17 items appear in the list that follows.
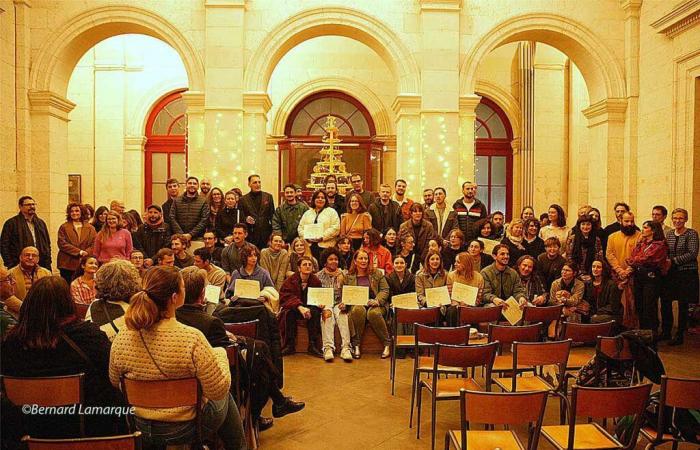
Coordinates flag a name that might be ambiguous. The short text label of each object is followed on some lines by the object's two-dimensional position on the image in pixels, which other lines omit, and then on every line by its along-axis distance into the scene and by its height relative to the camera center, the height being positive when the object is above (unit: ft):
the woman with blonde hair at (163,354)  9.64 -2.16
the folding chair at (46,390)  9.50 -2.70
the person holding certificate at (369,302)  22.76 -3.12
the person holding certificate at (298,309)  22.72 -3.36
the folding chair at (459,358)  13.34 -3.06
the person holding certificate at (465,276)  22.93 -2.13
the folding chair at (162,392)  9.62 -2.76
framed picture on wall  46.73 +2.55
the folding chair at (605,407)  10.21 -3.17
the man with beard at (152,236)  25.54 -0.71
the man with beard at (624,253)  24.37 -1.39
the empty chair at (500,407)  9.97 -3.10
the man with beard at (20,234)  24.95 -0.62
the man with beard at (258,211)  28.07 +0.40
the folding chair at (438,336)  15.49 -3.00
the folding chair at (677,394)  10.80 -3.12
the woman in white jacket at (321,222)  26.66 -0.11
